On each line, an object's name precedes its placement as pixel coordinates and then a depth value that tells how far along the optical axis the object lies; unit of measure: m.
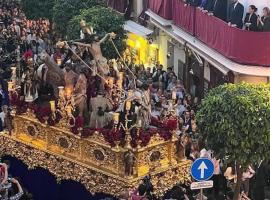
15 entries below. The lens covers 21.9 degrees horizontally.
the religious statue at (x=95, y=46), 16.83
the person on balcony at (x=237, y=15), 20.73
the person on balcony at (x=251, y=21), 19.94
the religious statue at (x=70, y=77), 16.66
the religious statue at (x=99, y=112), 15.95
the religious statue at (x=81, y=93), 16.25
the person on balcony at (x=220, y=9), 22.31
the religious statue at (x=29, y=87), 17.56
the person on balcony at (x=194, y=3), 24.23
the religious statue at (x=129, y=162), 14.64
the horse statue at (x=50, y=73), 17.11
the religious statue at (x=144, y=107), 15.50
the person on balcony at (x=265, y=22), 19.84
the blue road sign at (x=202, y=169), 12.89
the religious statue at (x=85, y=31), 16.86
